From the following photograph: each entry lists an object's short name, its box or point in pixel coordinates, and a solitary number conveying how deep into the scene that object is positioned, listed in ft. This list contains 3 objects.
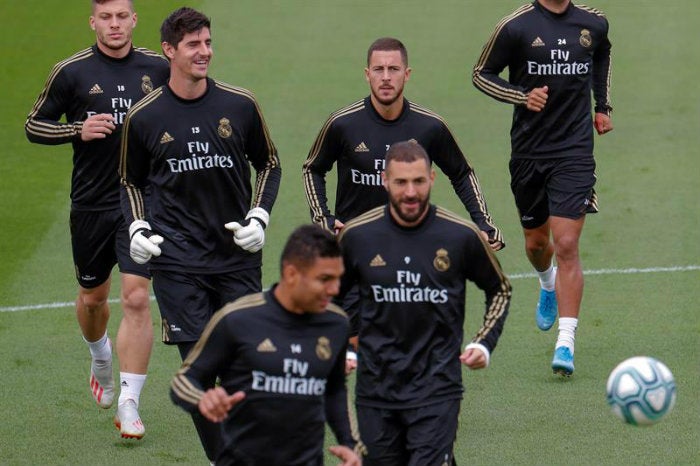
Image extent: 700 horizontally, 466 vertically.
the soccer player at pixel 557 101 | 74.54
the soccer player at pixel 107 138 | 66.44
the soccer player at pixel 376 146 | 64.03
